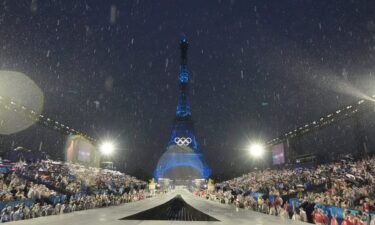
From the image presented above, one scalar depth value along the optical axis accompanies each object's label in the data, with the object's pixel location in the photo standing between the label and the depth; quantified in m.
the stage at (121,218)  17.02
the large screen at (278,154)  80.62
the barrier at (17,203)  18.61
